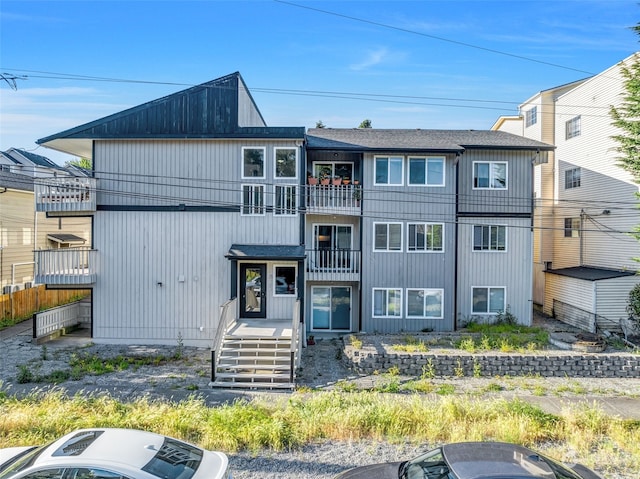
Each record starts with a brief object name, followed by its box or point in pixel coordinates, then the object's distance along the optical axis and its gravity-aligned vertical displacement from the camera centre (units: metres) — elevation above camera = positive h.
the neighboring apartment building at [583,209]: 16.48 +1.65
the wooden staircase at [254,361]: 11.25 -3.49
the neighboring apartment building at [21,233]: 19.20 +0.27
